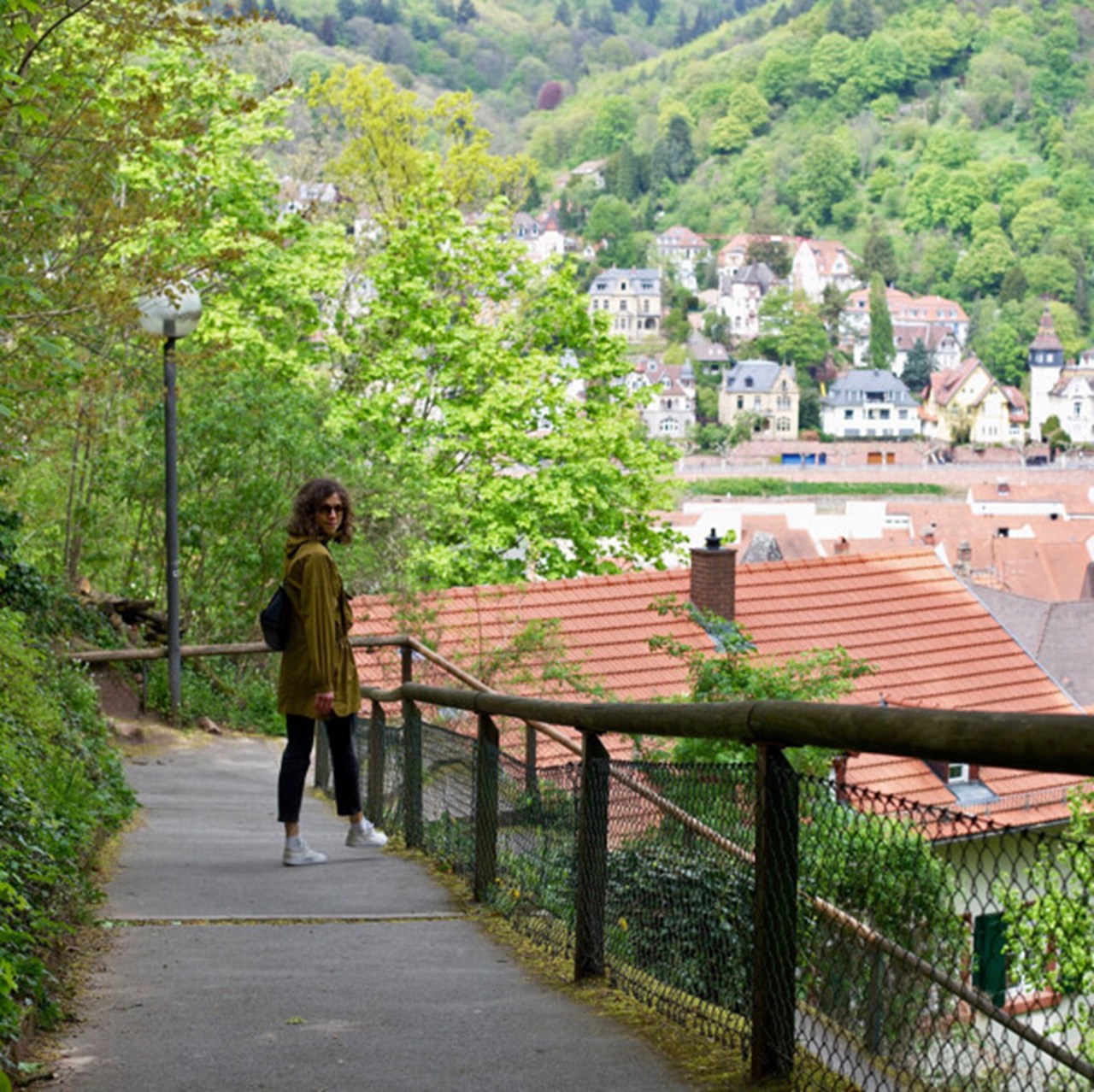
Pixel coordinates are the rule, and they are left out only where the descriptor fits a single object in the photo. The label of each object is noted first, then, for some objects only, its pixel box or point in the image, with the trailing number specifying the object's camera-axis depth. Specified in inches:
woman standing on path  281.0
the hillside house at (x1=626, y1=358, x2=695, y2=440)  7662.4
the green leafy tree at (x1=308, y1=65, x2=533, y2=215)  1631.4
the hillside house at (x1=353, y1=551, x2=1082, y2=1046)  713.0
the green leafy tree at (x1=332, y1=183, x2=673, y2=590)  1252.5
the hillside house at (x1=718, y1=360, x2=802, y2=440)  7819.9
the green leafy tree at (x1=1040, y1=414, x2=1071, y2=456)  7667.3
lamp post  494.9
